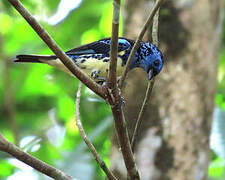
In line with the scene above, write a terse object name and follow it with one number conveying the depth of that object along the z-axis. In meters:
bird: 6.96
